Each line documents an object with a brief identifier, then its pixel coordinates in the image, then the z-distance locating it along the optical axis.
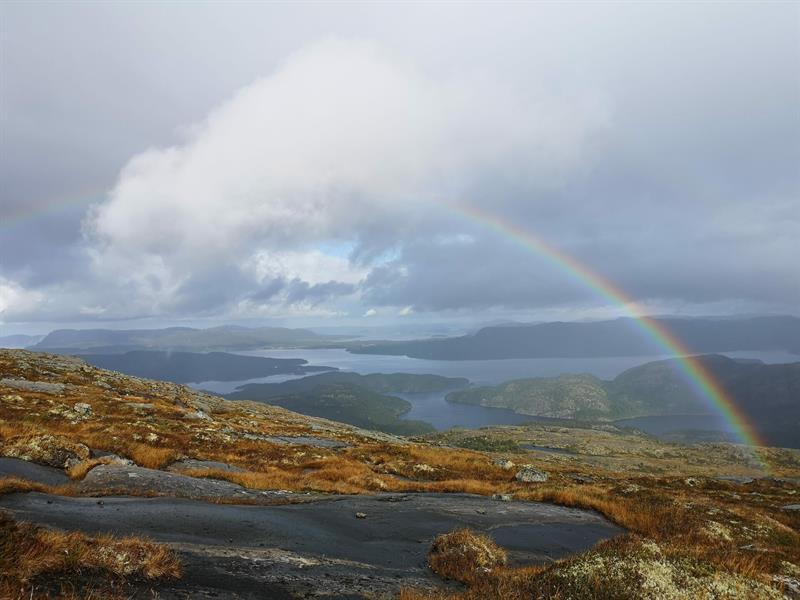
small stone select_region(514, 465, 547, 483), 35.62
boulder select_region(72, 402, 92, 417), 40.56
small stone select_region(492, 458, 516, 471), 42.09
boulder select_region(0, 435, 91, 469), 20.25
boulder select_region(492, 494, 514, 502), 22.83
